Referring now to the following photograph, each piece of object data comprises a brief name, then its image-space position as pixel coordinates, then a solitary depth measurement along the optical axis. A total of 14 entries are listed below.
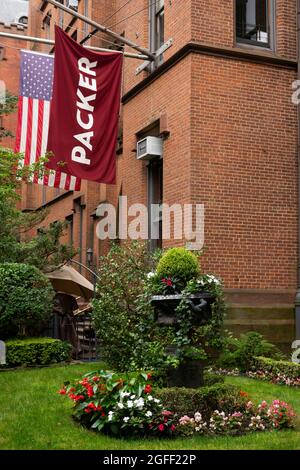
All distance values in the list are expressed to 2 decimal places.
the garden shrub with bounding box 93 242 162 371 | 9.85
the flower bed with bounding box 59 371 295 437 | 6.34
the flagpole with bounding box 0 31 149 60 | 12.50
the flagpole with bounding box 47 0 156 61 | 12.44
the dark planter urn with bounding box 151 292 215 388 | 7.11
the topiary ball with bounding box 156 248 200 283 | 7.51
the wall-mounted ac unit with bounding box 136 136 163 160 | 14.02
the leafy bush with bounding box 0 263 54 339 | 11.09
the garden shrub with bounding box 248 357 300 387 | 9.77
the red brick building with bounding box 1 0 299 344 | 12.37
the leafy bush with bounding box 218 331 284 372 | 10.81
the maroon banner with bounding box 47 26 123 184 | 12.35
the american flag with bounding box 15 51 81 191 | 14.61
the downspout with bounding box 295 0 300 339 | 12.10
